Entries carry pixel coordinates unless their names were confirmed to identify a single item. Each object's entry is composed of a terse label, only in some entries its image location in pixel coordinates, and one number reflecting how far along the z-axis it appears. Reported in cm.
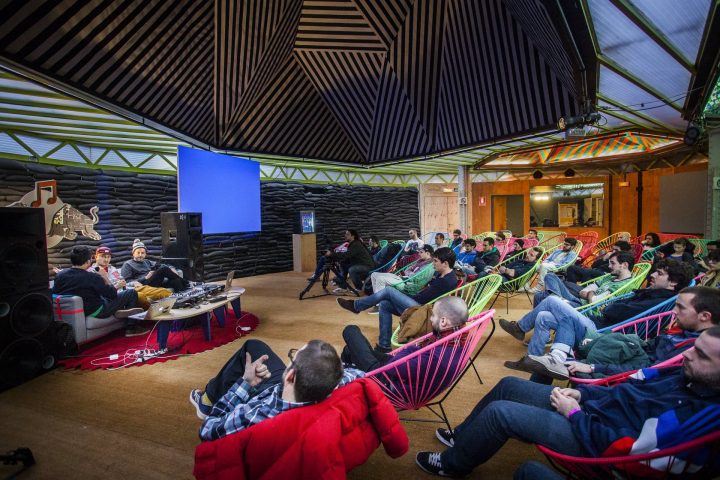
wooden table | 401
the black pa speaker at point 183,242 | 605
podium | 1102
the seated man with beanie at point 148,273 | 565
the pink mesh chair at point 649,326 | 261
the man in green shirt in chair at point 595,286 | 362
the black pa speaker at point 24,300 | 329
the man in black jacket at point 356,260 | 705
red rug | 392
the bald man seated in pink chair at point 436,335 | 230
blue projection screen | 658
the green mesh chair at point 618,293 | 311
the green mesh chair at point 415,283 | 466
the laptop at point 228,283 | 528
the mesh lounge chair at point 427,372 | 212
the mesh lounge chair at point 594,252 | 769
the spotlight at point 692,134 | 620
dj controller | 435
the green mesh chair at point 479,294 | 301
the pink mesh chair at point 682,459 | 118
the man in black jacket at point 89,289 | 432
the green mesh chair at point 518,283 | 504
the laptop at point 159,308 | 389
